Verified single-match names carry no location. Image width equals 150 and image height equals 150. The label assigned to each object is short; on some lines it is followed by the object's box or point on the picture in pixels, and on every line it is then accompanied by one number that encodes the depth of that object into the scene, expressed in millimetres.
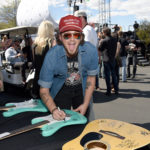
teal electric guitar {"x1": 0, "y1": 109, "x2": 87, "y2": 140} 1314
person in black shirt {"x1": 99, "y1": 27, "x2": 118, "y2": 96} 4910
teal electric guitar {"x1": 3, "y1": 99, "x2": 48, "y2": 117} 1693
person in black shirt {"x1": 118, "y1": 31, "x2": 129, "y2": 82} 6341
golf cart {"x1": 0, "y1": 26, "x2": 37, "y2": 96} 5270
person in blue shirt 1596
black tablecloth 1173
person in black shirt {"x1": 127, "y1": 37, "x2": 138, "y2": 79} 6918
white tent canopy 8344
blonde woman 3014
